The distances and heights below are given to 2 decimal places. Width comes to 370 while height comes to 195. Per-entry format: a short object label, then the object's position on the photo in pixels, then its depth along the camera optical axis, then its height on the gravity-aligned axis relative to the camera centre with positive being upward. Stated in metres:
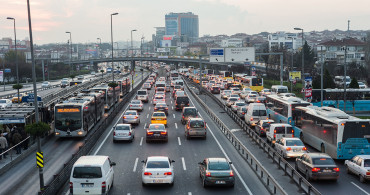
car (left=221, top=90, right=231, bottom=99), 68.82 -5.17
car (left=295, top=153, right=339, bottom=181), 20.41 -5.11
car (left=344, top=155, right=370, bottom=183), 20.65 -5.27
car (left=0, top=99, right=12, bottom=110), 51.39 -4.72
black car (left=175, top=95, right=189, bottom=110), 53.06 -4.92
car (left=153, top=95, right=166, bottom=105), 57.64 -4.93
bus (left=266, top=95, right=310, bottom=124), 35.09 -3.97
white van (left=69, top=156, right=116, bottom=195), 17.16 -4.62
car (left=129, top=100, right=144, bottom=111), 51.06 -5.07
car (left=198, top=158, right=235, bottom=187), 18.97 -4.96
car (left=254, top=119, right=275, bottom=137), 34.69 -5.26
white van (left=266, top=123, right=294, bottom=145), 30.11 -4.90
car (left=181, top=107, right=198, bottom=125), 41.06 -4.95
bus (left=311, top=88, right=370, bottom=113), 52.81 -4.78
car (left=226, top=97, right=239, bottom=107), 56.42 -5.05
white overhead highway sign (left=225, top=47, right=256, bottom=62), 59.66 +1.09
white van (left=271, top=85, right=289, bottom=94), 62.75 -4.05
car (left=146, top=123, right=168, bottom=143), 31.53 -5.30
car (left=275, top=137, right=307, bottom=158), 25.78 -5.23
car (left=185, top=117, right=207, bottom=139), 32.69 -5.02
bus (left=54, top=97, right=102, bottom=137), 32.97 -4.33
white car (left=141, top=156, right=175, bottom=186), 19.14 -4.91
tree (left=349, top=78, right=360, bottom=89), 62.75 -3.38
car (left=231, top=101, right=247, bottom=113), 49.88 -5.01
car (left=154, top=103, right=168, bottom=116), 47.12 -4.95
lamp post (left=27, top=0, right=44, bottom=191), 18.16 -1.26
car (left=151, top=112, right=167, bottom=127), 39.78 -5.23
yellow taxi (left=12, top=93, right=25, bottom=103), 58.04 -4.79
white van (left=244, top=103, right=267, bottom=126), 38.84 -4.66
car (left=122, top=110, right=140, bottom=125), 40.16 -5.22
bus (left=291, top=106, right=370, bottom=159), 24.70 -4.38
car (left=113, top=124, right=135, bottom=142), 31.55 -5.22
